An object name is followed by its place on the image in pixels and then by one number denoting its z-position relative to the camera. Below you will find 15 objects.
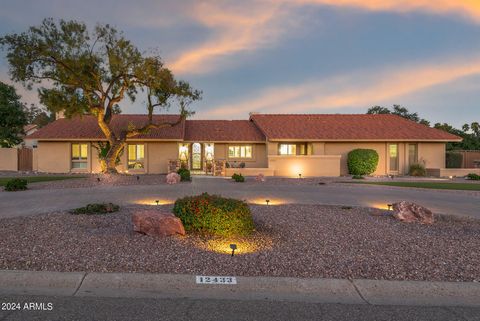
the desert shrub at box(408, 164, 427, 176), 25.11
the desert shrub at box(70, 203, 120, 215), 9.12
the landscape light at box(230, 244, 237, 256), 5.80
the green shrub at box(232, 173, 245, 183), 19.02
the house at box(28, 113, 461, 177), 24.48
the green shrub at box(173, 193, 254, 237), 6.85
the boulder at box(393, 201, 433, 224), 8.45
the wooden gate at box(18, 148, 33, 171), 29.34
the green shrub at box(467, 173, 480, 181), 22.47
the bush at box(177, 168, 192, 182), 19.29
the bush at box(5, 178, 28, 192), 14.37
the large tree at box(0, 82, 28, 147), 33.68
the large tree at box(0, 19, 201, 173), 19.42
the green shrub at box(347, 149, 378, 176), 24.42
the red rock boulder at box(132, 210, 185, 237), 6.70
